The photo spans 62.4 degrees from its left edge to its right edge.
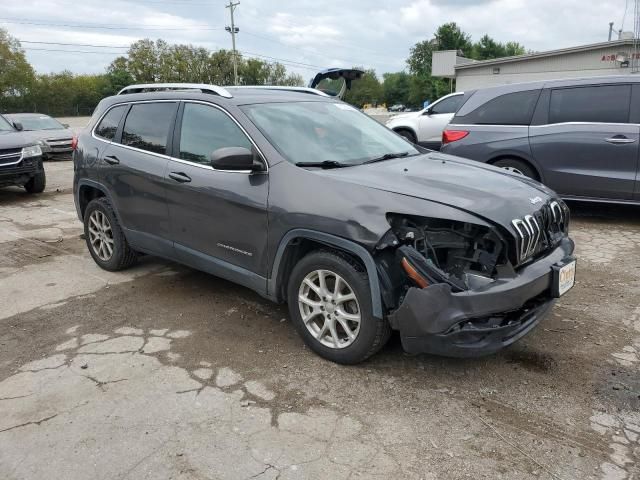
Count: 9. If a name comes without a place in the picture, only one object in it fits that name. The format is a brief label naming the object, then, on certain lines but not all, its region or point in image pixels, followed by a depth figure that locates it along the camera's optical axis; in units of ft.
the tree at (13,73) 167.43
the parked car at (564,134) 20.70
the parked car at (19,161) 30.45
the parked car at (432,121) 38.88
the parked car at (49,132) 49.80
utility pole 176.45
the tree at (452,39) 273.54
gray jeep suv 9.69
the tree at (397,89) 325.83
